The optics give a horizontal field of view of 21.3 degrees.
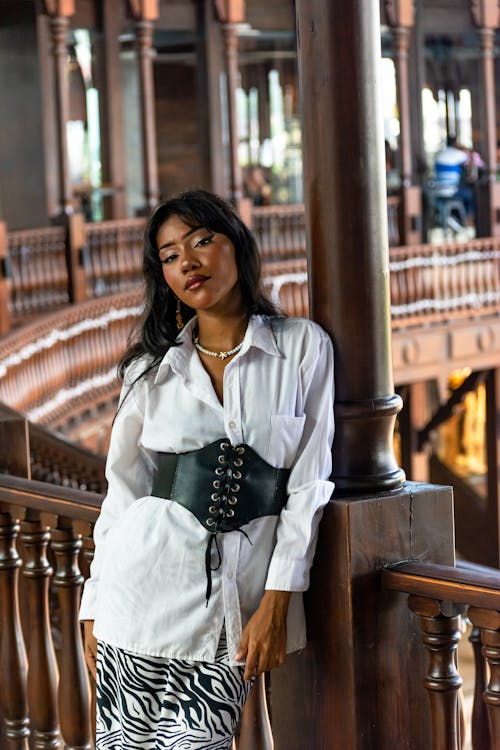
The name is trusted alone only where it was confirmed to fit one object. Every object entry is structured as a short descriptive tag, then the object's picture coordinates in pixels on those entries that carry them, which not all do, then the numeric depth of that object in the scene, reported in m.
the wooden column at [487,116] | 16.48
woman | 2.60
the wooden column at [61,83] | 13.05
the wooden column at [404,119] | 15.74
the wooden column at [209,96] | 16.03
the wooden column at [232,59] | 14.52
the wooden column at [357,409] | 2.73
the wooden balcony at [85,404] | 2.64
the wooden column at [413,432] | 15.66
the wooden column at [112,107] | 15.41
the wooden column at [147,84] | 13.92
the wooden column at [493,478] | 16.08
